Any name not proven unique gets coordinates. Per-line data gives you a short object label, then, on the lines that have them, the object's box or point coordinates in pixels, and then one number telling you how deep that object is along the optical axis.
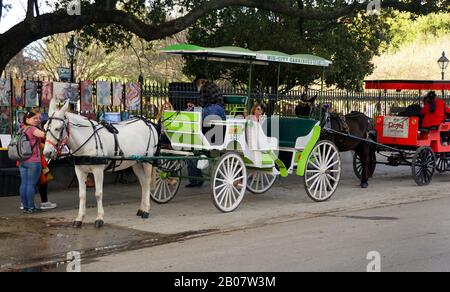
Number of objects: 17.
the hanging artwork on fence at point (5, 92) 13.34
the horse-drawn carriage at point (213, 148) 9.82
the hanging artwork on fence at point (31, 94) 13.68
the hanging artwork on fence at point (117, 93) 15.04
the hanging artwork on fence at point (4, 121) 13.59
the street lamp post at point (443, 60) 30.89
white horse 9.30
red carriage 15.35
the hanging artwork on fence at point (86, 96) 14.52
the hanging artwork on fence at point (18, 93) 13.48
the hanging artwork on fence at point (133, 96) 15.32
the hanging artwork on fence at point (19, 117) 13.63
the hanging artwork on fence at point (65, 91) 14.03
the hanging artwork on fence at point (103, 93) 14.77
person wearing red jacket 15.49
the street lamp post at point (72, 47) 18.39
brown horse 14.55
